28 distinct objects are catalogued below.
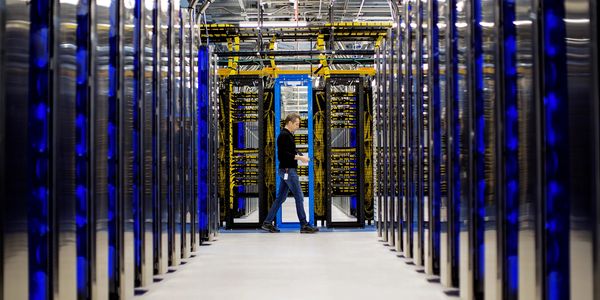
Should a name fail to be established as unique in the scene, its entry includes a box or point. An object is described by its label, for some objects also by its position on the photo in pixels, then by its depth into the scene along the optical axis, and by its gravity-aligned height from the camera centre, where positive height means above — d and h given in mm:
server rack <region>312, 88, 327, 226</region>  11836 +276
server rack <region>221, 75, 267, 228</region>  11523 +239
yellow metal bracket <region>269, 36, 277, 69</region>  12838 +2236
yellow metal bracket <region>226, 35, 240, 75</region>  12289 +1997
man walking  10914 -86
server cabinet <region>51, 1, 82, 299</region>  3736 +123
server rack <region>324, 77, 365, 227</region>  11586 +200
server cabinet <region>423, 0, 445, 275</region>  6348 +183
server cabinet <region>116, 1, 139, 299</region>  5113 +121
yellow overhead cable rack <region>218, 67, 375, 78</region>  11848 +1660
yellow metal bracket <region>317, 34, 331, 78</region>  12438 +1959
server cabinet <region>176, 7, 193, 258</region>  8117 +397
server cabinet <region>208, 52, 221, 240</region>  10656 +346
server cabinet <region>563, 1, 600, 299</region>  2820 +79
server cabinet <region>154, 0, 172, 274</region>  6695 +274
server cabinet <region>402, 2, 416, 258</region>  7633 +478
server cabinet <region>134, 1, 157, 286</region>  5918 +186
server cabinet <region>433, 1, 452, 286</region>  5855 +226
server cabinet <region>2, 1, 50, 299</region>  3068 +111
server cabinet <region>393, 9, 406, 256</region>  8242 +336
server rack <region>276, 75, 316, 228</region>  11452 +845
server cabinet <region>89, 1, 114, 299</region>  4465 +128
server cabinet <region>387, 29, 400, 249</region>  8836 +434
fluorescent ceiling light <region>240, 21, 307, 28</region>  12328 +2572
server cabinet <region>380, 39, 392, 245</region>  9531 +296
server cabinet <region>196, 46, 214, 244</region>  10180 +346
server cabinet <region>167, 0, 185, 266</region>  7426 +264
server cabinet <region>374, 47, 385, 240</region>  10150 +220
